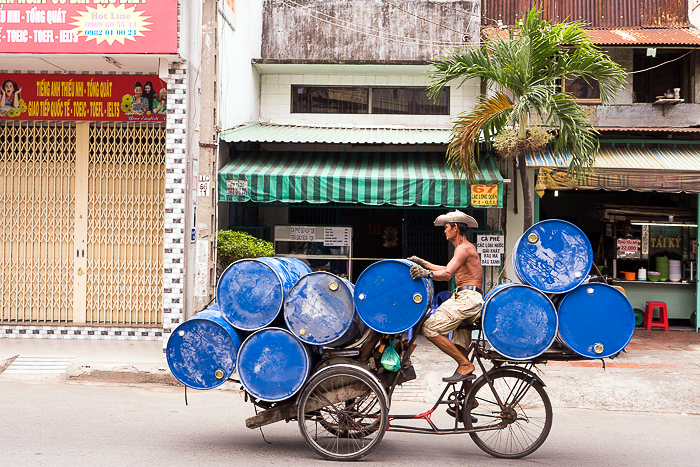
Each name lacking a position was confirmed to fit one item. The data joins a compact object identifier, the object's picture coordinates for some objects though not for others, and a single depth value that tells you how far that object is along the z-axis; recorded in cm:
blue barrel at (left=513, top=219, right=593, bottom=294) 464
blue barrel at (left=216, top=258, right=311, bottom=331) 468
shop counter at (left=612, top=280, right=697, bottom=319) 1118
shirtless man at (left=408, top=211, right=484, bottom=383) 480
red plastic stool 1101
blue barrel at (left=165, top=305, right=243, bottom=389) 473
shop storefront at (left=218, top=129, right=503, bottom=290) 909
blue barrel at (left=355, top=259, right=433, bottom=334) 461
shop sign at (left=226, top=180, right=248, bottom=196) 920
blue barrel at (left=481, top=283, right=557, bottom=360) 459
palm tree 808
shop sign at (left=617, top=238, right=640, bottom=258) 1127
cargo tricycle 468
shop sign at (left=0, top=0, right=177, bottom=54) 796
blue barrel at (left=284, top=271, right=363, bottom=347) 464
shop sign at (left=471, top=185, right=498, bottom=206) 906
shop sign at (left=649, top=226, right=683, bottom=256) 1134
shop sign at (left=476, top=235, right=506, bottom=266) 995
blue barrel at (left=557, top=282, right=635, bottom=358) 454
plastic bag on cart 475
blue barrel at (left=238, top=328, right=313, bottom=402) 468
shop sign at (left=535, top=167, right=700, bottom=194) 956
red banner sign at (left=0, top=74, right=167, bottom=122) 916
